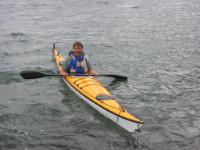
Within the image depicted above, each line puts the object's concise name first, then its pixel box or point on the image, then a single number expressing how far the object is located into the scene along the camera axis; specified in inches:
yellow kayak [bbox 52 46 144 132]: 349.7
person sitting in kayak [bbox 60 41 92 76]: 474.9
